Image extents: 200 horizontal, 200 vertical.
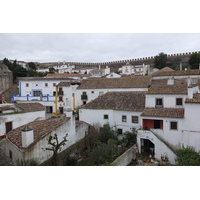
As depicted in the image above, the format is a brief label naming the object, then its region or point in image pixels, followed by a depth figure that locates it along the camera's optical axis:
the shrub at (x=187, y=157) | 10.07
